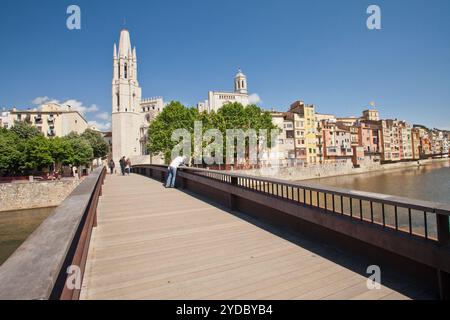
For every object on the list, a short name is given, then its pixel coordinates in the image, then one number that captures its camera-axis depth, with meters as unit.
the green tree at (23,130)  59.69
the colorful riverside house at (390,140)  87.00
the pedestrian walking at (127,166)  26.53
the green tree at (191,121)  45.44
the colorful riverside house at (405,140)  95.31
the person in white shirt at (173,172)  12.29
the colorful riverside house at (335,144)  72.88
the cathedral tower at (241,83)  91.47
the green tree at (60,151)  47.72
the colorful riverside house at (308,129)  69.50
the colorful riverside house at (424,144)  119.31
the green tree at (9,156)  41.66
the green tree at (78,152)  50.22
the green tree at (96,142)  65.50
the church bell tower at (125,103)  82.69
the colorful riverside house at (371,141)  82.12
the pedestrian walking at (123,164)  23.95
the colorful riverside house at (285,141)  66.62
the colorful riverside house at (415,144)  103.01
